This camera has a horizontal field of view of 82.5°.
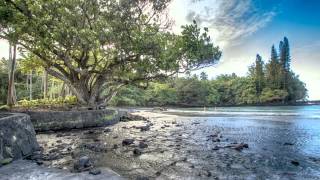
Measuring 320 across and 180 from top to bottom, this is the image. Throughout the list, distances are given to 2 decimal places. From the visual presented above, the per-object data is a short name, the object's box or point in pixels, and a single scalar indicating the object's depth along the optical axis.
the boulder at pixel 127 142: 7.91
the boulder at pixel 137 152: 6.54
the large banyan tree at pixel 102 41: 10.63
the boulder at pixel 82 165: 4.93
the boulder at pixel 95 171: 4.63
